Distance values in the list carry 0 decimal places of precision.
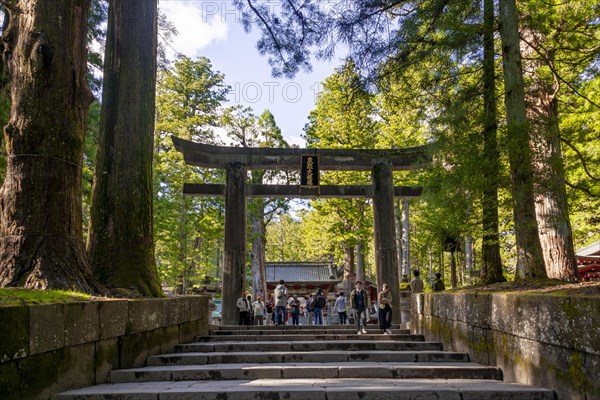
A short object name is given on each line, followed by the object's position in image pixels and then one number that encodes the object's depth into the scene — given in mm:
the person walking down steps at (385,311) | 9359
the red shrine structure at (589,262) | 13977
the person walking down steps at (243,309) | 12213
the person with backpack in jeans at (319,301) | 15625
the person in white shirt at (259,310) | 13977
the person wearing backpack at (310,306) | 16444
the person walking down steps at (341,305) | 15055
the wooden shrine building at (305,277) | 29844
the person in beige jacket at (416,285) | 10648
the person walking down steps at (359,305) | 9797
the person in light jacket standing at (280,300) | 14781
